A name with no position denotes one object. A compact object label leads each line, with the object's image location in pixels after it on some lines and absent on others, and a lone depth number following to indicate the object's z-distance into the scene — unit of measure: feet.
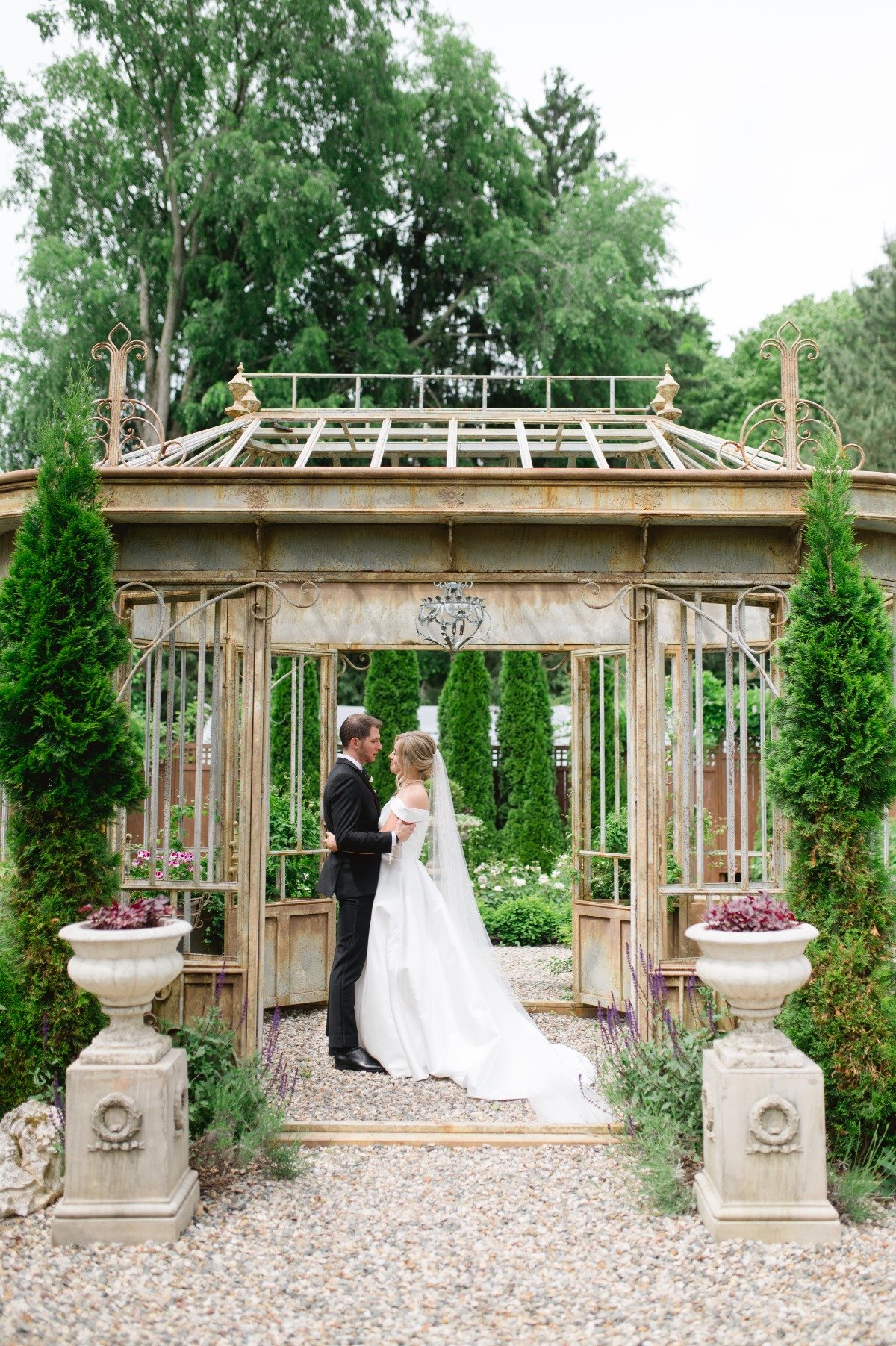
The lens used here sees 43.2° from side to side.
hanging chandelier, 19.88
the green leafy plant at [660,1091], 15.12
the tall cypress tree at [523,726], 50.47
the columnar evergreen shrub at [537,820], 49.03
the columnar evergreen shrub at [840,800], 15.87
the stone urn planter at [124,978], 14.37
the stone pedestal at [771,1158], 13.78
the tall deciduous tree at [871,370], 63.05
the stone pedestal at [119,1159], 13.78
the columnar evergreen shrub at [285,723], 35.94
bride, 21.08
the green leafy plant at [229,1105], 15.99
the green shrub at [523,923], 39.27
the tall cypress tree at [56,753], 16.49
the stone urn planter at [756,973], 14.25
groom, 22.08
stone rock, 14.78
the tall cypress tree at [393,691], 50.08
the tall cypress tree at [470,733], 50.98
